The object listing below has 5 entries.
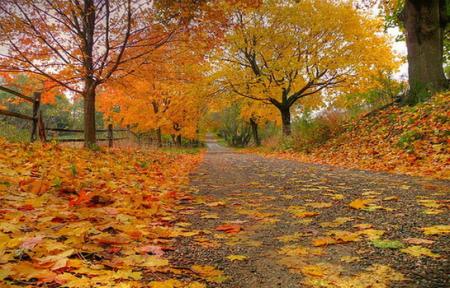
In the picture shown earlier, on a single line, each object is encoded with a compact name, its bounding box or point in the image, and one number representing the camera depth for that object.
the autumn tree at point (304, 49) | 16.02
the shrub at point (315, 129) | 12.61
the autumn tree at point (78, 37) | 8.48
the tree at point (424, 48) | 9.79
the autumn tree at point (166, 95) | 10.59
